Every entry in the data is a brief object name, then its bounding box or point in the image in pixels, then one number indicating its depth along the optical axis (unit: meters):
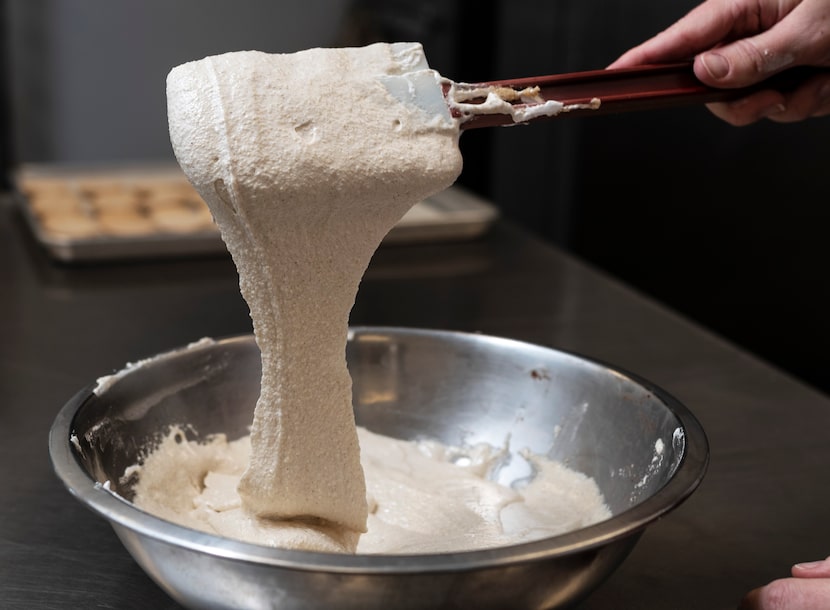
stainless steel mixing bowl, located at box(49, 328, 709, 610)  0.53
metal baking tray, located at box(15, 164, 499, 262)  1.56
